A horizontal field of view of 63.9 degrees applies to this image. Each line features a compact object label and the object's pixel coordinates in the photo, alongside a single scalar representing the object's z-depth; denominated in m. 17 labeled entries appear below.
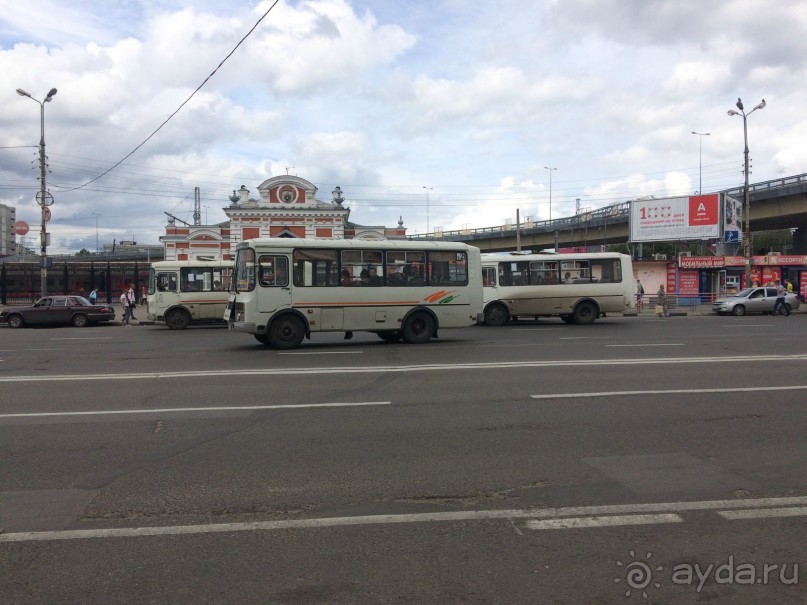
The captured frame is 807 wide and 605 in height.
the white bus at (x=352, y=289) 15.98
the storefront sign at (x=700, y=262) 42.78
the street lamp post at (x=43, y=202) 30.71
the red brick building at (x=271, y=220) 58.75
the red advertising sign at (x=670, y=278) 43.41
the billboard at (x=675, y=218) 49.75
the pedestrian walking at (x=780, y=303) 33.06
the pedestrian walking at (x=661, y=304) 32.88
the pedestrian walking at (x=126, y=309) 28.72
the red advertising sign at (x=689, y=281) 43.22
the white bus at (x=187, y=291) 24.95
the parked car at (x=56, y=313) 26.34
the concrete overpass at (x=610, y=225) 44.59
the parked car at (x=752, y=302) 33.06
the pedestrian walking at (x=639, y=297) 35.94
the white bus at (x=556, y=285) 25.45
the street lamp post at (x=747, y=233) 36.72
